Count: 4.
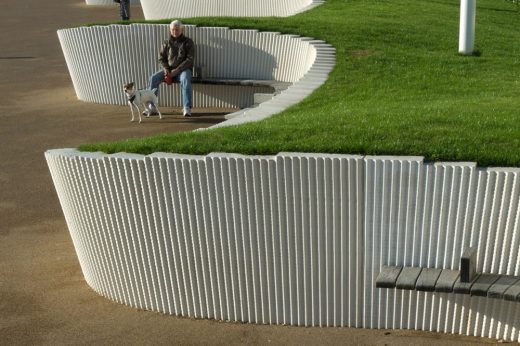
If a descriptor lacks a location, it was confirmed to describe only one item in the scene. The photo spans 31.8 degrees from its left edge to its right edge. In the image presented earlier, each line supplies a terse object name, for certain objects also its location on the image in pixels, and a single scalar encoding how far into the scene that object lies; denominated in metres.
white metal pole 14.09
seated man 15.81
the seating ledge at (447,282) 6.98
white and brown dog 15.36
